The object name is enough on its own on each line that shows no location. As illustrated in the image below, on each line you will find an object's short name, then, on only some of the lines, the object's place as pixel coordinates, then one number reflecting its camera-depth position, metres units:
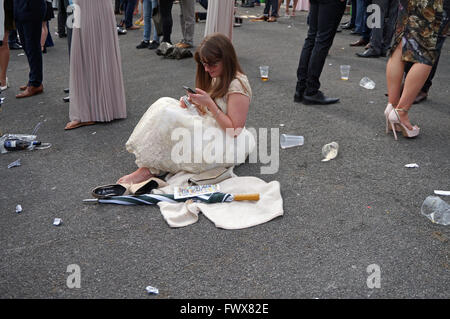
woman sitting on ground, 2.95
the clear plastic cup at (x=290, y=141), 3.71
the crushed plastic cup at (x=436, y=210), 2.60
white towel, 2.63
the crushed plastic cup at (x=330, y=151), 3.45
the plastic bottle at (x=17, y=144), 3.70
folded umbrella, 2.82
